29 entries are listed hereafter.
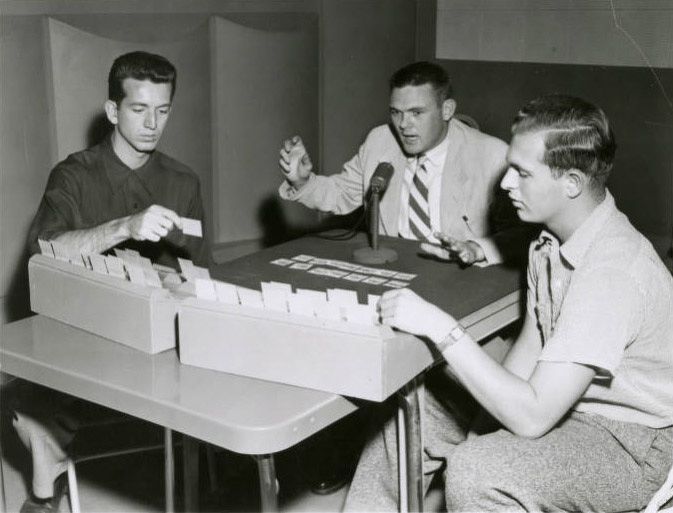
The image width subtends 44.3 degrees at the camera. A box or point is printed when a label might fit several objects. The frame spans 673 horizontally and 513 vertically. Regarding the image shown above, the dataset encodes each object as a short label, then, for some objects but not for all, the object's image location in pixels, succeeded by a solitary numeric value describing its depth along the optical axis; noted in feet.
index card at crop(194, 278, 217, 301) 5.65
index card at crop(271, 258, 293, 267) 8.07
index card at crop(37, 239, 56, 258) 6.57
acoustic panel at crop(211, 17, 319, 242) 13.21
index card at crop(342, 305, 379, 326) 5.32
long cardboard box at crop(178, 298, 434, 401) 5.13
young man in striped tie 9.83
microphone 8.29
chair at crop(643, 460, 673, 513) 5.11
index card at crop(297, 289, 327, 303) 5.36
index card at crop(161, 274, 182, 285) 6.57
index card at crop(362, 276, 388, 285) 7.50
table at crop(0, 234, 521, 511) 4.93
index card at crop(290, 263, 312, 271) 7.93
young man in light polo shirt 5.51
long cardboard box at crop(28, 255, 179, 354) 5.88
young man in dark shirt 7.59
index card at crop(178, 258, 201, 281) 6.07
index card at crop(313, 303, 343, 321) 5.35
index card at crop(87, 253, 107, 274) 6.20
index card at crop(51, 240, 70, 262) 6.49
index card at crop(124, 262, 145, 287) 5.98
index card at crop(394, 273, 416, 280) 7.70
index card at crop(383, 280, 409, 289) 7.44
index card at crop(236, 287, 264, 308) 5.51
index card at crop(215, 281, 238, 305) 5.57
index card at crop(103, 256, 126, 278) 6.14
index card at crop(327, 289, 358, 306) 5.36
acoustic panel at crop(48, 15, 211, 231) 10.68
